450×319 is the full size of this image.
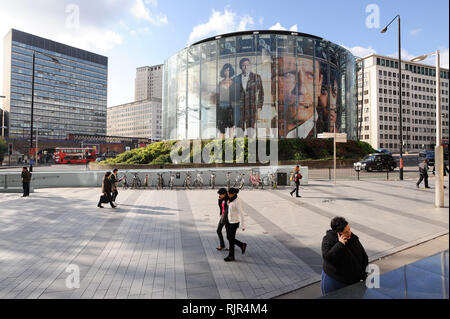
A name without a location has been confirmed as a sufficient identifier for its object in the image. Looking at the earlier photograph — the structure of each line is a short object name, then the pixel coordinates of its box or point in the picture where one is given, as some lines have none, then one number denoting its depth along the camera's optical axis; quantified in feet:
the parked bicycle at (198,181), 60.70
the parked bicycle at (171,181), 60.03
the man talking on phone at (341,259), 10.32
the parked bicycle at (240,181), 58.60
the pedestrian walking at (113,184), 37.63
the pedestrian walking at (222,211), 18.84
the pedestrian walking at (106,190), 36.26
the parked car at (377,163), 87.51
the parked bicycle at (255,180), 59.41
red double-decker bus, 180.75
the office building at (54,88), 339.77
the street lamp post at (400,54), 61.89
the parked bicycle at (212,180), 59.82
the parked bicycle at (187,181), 59.96
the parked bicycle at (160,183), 60.09
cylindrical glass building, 118.01
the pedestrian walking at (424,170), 46.13
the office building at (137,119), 495.82
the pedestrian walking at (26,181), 47.06
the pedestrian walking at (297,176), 44.24
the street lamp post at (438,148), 28.17
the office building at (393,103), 301.43
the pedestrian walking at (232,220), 17.95
